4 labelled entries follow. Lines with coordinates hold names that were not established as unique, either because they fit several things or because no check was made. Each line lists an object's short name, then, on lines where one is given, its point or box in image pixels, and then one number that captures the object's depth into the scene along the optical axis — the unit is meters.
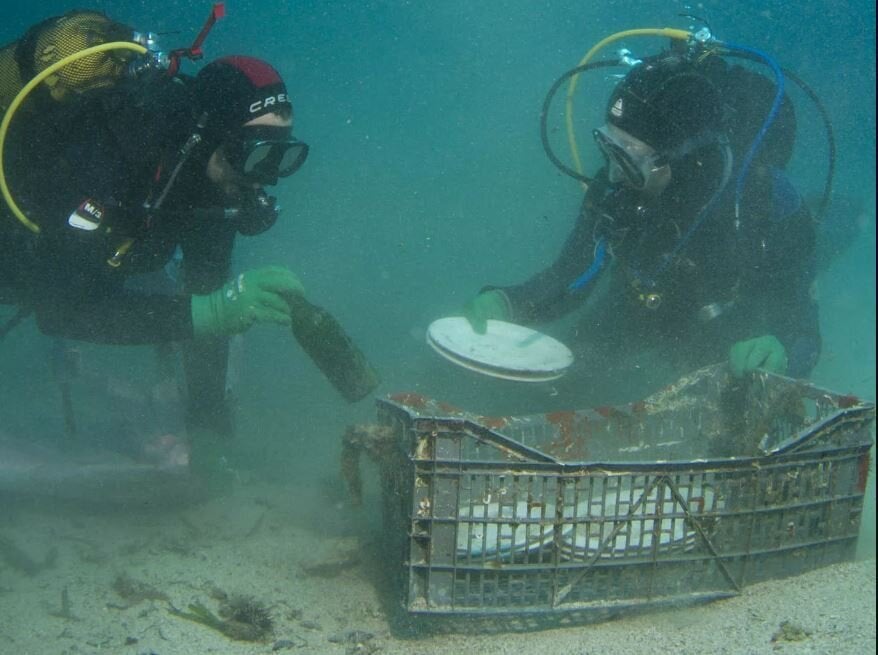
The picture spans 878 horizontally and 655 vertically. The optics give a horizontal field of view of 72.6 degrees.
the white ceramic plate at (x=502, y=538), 2.46
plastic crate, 2.48
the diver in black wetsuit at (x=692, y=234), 4.36
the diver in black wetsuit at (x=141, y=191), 3.21
